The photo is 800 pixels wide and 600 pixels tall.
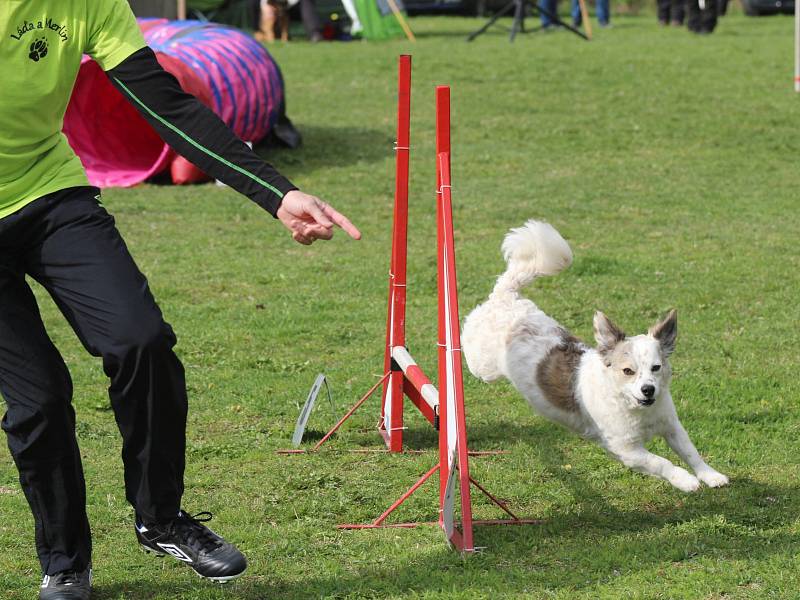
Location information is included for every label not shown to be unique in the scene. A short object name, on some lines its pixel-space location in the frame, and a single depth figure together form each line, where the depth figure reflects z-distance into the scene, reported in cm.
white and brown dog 481
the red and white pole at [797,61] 1488
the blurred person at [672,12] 2267
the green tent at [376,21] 2211
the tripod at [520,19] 2053
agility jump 417
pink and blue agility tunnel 1201
